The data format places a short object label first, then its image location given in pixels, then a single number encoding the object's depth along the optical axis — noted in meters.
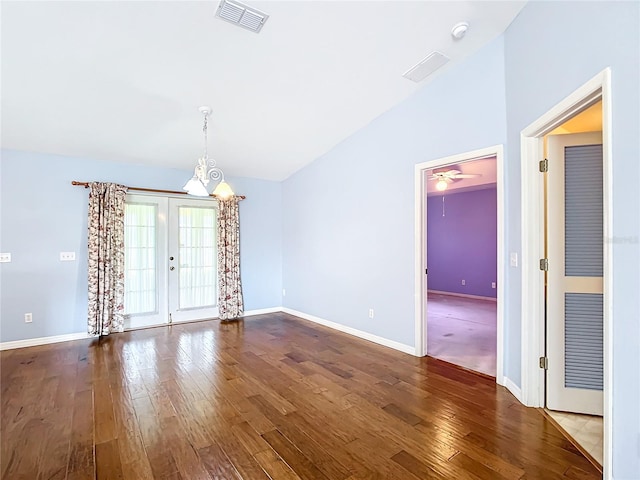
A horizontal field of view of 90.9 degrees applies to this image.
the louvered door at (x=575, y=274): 2.34
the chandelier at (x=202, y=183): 3.14
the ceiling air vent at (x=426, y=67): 3.10
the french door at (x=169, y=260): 4.98
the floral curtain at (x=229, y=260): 5.59
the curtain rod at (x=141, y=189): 4.49
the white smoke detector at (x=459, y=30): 2.72
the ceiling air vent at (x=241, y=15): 2.36
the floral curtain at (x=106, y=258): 4.49
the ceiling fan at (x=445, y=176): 4.96
